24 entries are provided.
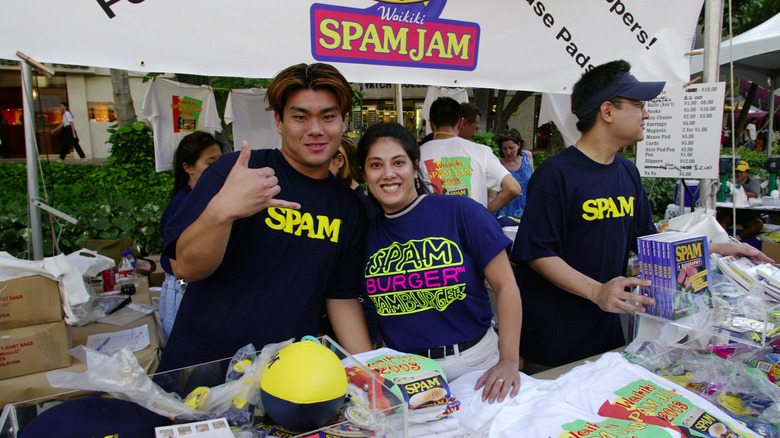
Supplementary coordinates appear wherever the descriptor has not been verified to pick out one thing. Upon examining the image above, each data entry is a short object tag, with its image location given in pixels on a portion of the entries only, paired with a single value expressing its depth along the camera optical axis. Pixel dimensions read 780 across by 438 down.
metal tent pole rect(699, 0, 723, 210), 3.05
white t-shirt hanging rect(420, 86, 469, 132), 7.29
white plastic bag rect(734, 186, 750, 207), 6.09
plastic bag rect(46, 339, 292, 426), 0.89
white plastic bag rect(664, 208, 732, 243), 2.69
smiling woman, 1.57
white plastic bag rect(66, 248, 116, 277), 2.66
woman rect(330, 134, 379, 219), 2.96
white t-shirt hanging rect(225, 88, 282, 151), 5.75
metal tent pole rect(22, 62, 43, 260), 2.10
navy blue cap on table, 0.79
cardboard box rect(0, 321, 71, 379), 1.81
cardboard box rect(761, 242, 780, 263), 3.68
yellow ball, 0.88
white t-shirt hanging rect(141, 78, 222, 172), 5.19
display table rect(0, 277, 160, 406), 1.86
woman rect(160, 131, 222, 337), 3.24
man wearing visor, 1.96
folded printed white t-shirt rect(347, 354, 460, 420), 1.08
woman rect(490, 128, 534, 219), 5.52
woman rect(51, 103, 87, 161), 13.02
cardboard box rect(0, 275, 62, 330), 1.74
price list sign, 3.00
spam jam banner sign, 2.49
